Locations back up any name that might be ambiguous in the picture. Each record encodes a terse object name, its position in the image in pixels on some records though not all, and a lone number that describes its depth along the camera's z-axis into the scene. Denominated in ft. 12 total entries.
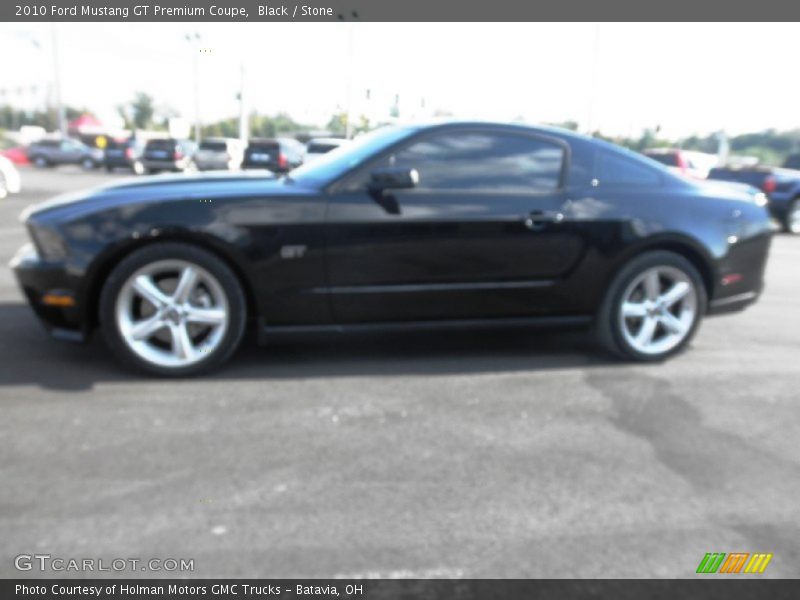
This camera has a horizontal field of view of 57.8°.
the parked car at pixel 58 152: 117.39
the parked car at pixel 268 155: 72.28
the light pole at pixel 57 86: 156.46
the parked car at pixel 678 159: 53.07
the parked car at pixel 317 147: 48.82
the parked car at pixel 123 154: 104.58
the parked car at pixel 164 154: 94.99
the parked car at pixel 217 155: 86.28
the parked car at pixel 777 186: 45.29
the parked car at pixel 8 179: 53.83
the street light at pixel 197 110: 127.85
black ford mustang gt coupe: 12.76
